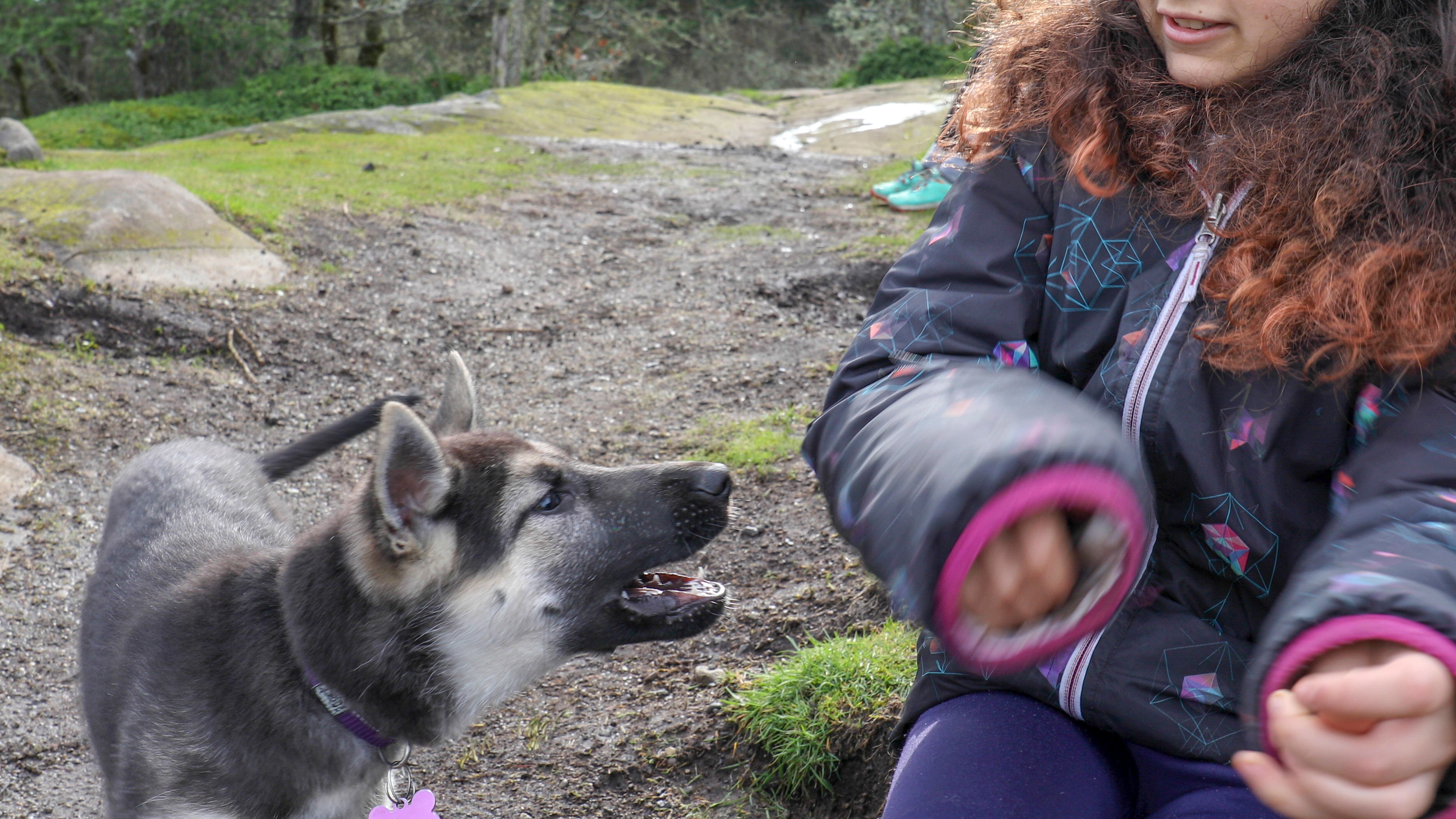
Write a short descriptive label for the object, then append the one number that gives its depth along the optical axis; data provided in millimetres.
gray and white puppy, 2301
